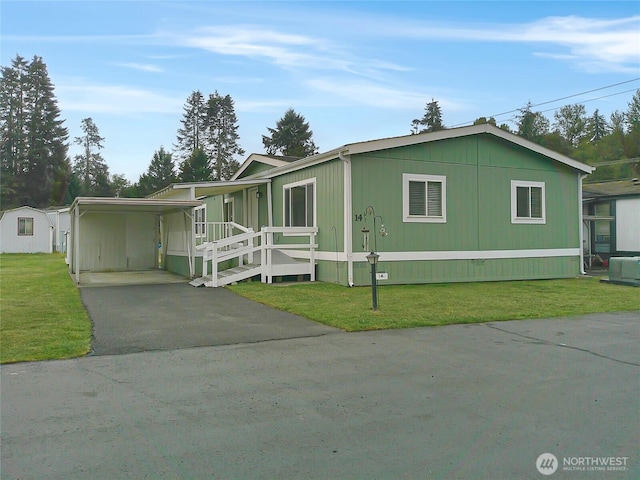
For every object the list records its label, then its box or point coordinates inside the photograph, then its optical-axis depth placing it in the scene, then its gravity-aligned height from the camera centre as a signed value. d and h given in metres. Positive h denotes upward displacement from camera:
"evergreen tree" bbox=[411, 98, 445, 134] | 69.31 +15.91
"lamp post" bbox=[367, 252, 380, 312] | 9.21 -0.59
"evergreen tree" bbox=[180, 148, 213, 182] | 50.06 +7.01
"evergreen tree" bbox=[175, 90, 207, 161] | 61.34 +13.48
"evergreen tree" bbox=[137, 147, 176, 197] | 56.38 +7.26
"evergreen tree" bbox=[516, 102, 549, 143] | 54.63 +12.07
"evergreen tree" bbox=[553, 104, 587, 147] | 56.72 +12.37
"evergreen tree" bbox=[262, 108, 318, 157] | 57.59 +11.51
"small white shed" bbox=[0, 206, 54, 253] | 36.72 +0.96
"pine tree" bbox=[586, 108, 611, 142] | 55.02 +11.53
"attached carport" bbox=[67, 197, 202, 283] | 20.14 +0.23
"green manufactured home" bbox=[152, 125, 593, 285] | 13.59 +0.93
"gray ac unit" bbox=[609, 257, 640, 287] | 14.34 -0.85
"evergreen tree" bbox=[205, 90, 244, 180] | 60.10 +12.94
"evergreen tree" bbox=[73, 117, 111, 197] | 72.38 +11.77
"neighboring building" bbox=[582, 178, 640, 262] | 22.31 +0.73
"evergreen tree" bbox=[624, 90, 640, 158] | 48.50 +10.44
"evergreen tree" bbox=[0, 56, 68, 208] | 61.16 +12.72
